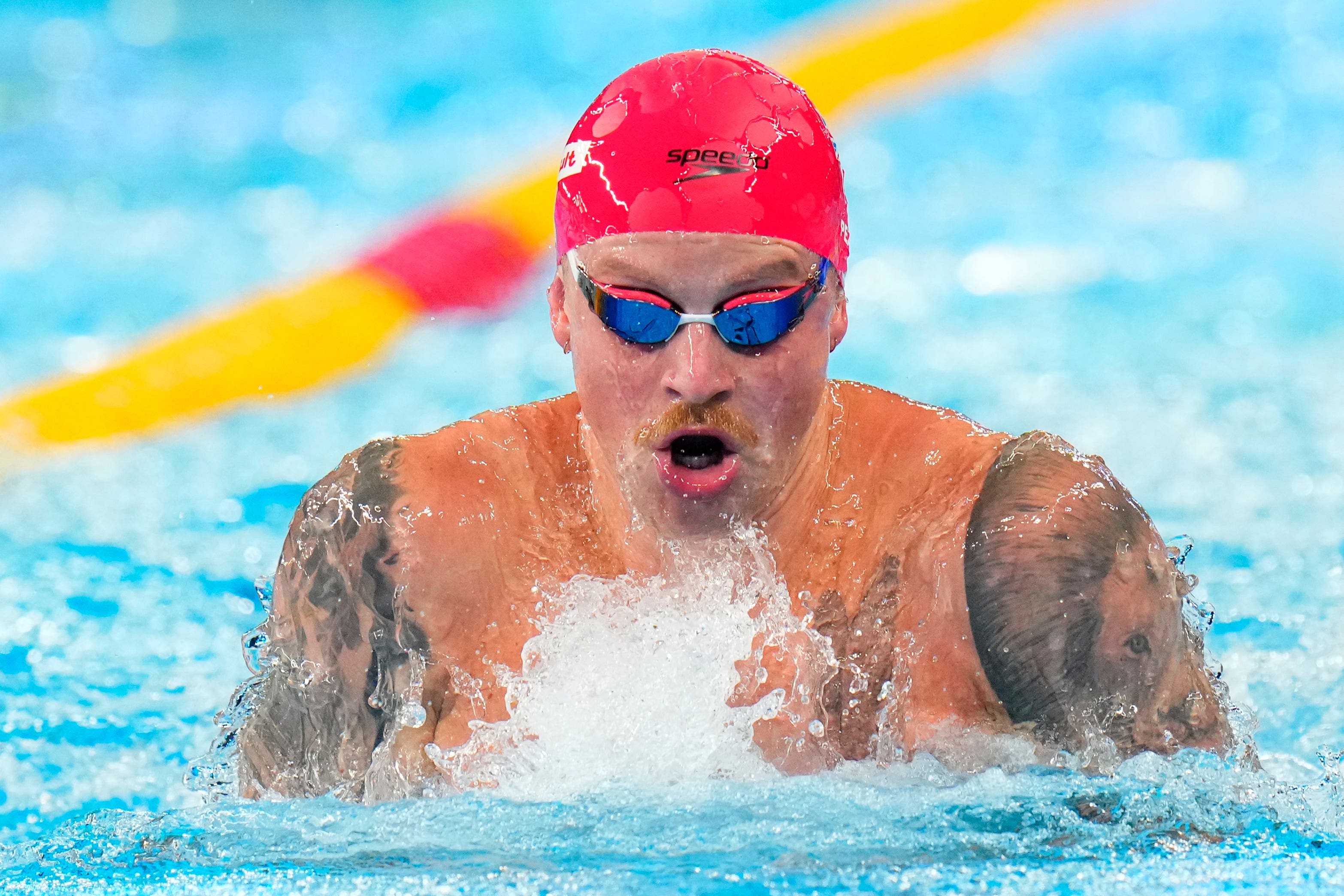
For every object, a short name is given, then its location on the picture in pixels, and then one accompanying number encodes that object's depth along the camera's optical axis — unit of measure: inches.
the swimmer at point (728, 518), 334.1
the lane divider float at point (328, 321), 402.8
